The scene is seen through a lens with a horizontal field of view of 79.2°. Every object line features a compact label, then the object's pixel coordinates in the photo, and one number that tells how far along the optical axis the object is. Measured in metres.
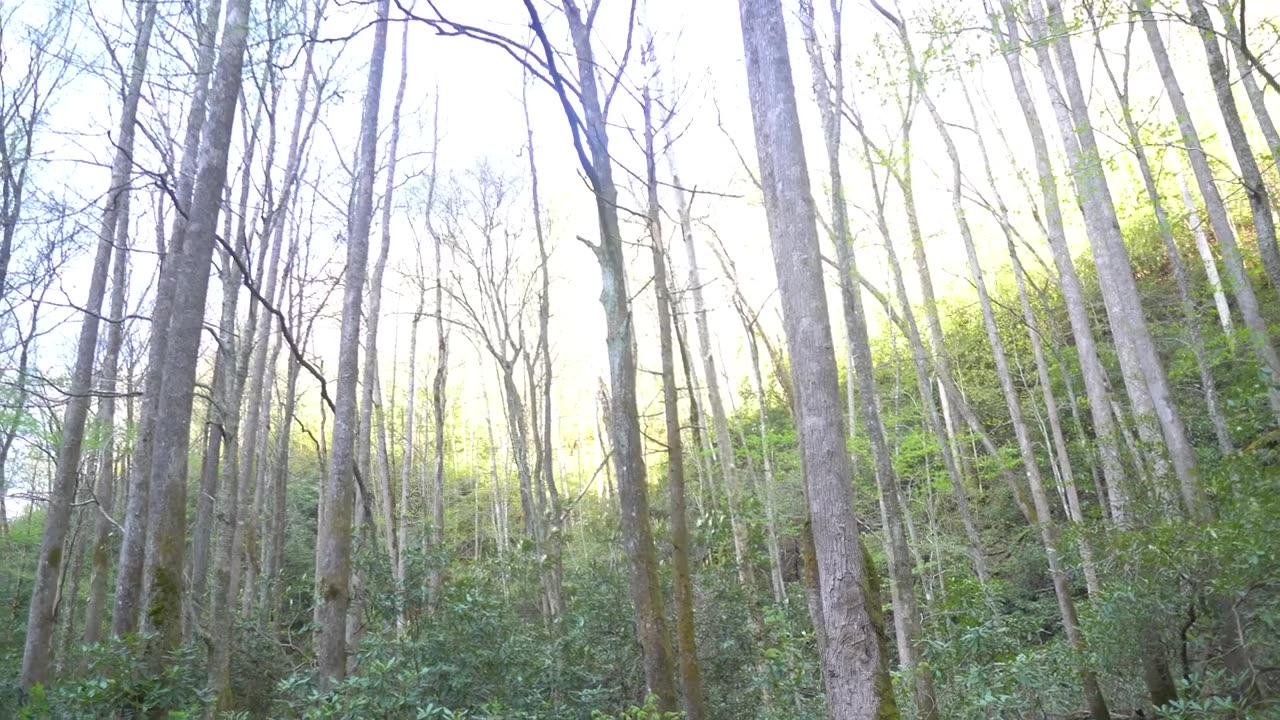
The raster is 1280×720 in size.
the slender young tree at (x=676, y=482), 6.18
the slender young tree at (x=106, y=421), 11.09
